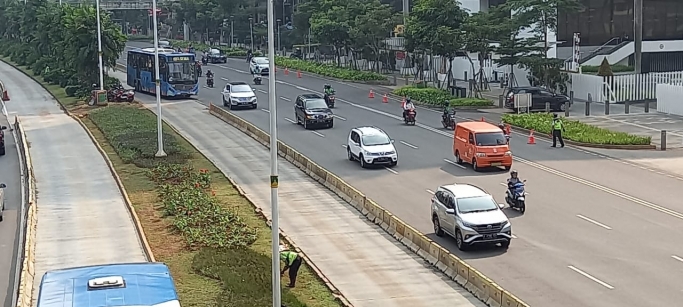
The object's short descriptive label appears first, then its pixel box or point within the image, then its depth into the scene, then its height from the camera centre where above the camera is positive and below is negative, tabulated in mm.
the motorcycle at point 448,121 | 50344 -3089
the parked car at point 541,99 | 57219 -2317
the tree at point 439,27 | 63812 +2214
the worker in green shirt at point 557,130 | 43750 -3153
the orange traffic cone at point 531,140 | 45562 -3739
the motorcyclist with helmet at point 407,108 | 52406 -2500
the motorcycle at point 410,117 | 52281 -2989
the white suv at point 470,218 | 26312 -4288
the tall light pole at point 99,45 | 63772 +1281
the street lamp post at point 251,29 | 126169 +4409
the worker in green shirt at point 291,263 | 22438 -4569
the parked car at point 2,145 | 47969 -3863
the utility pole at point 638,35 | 65125 +1551
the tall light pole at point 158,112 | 42094 -2041
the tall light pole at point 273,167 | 18219 -1973
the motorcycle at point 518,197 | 30938 -4334
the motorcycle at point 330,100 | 60438 -2332
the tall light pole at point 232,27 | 130375 +4841
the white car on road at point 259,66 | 84812 -274
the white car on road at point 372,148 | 39281 -3498
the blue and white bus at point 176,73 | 66812 -621
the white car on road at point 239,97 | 60656 -2080
